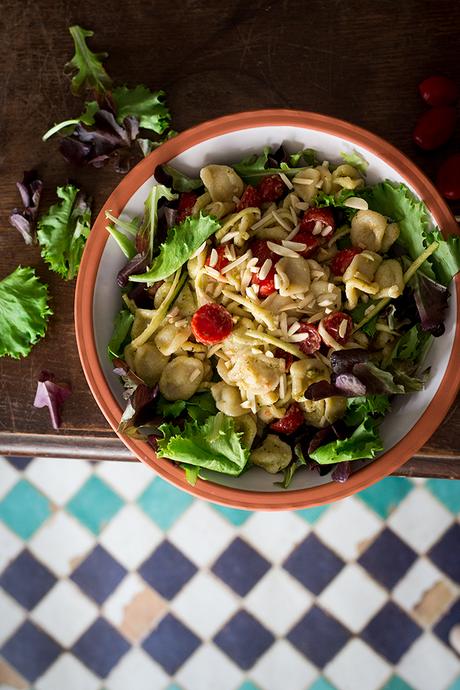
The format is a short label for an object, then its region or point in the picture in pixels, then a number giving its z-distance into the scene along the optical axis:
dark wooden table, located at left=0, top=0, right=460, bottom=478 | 1.32
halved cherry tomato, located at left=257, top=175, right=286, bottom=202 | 1.18
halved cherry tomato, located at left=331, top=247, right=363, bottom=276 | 1.14
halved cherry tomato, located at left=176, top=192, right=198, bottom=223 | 1.18
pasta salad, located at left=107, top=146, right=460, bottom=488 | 1.11
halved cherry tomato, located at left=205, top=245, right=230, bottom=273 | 1.14
